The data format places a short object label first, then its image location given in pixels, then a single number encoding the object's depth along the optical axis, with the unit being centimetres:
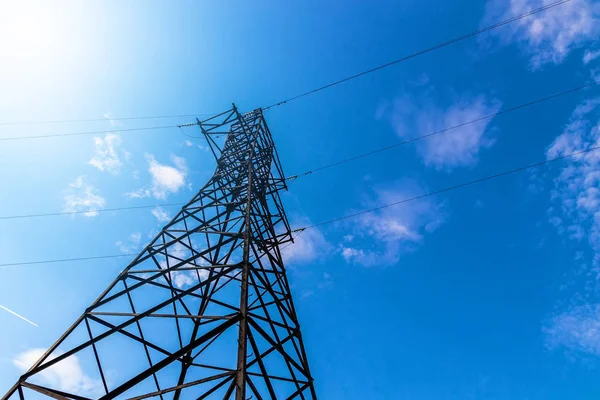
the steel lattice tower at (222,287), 502
